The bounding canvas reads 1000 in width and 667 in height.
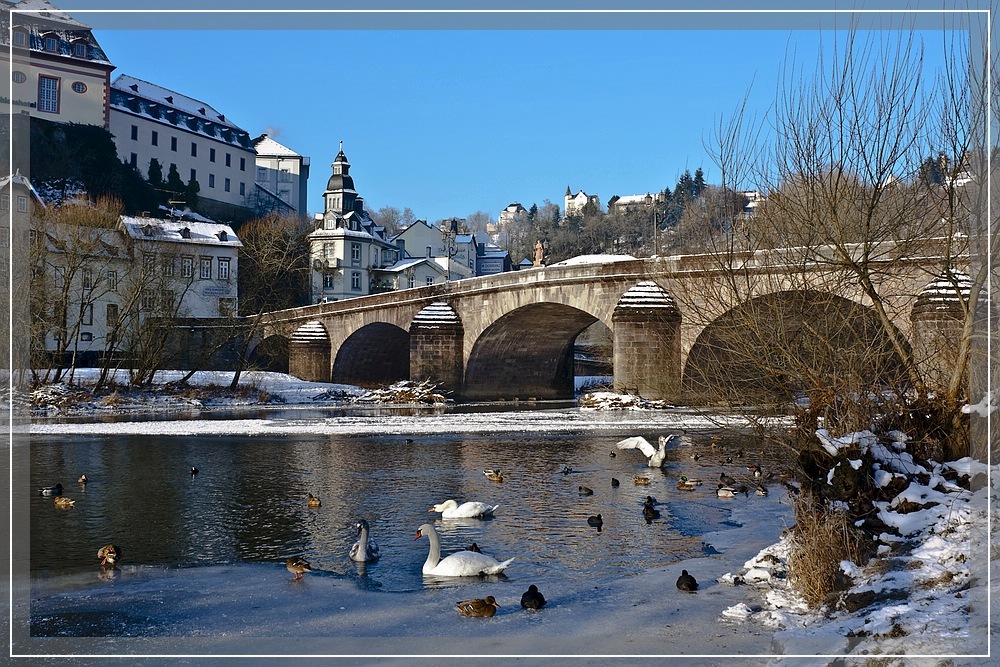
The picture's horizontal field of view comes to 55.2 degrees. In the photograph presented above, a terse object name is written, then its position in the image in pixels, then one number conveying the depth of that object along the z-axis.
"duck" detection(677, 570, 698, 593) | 8.64
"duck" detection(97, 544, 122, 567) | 9.94
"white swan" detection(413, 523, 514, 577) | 9.45
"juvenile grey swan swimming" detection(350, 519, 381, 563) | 10.11
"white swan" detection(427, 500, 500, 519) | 12.57
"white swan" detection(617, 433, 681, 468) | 17.41
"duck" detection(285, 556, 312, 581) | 9.54
